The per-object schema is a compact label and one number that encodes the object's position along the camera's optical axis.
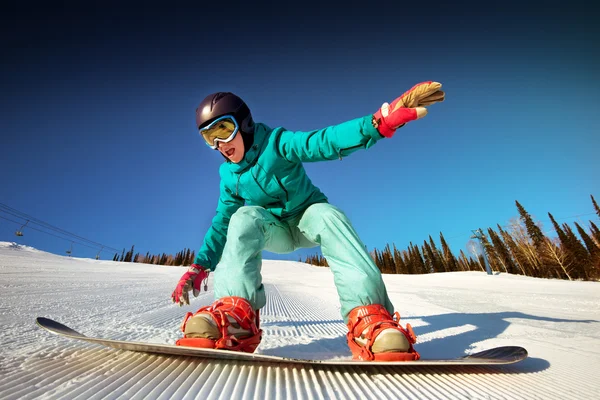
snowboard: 0.76
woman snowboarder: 0.96
